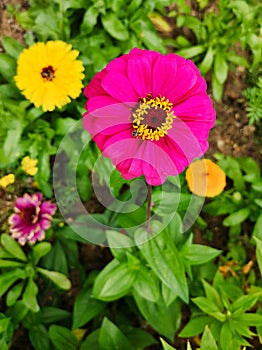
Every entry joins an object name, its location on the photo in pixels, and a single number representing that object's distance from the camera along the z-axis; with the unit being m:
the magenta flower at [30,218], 0.35
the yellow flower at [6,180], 0.35
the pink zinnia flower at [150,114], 0.22
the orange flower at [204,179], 0.37
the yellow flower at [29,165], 0.35
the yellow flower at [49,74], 0.34
